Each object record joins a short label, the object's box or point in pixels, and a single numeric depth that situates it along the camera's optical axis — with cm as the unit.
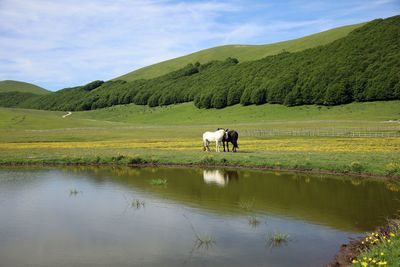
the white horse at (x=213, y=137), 4175
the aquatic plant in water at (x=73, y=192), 2262
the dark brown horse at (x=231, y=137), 4153
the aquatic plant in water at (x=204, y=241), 1334
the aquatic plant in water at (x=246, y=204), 1844
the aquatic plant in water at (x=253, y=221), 1585
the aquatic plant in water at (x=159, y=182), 2527
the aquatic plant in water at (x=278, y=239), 1353
